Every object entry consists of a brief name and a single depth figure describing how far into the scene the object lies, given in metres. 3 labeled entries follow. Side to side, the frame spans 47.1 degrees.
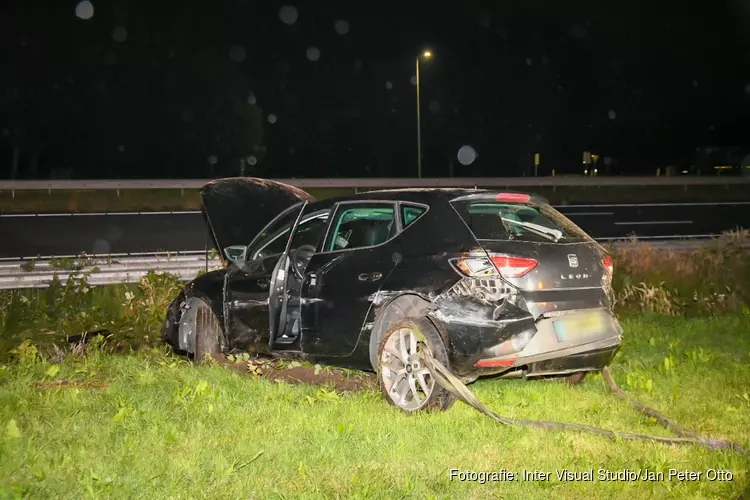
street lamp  32.30
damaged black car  6.03
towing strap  5.29
